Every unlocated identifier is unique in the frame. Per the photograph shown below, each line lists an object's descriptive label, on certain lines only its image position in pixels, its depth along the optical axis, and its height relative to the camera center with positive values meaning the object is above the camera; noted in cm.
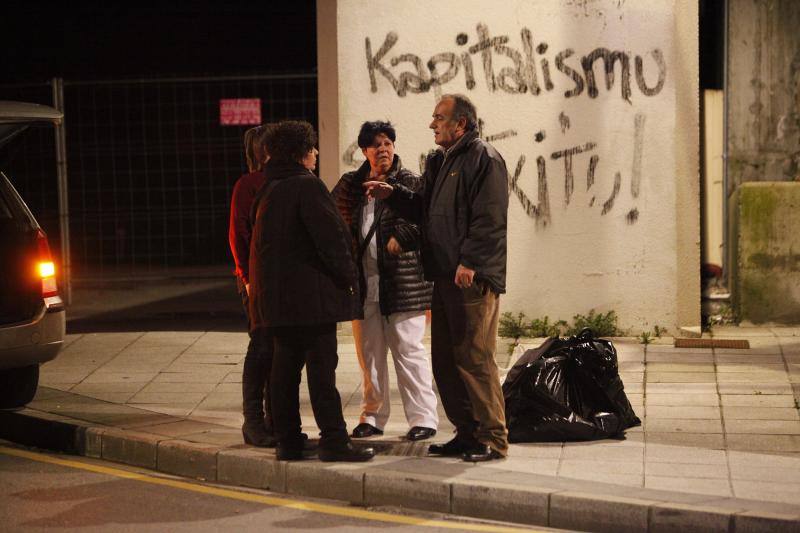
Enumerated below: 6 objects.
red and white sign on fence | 2949 +82
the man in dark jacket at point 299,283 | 1364 -52
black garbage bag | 1466 -121
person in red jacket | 1492 -92
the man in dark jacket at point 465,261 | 1344 -42
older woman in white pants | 1487 -63
